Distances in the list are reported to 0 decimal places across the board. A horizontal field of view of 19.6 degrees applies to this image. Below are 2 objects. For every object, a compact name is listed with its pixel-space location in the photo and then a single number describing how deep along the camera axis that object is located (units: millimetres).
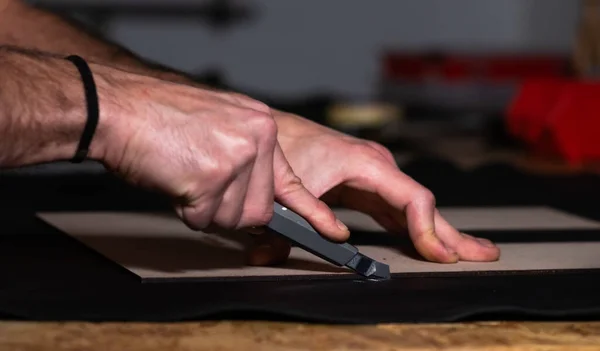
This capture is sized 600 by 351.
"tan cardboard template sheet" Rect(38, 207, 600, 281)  1065
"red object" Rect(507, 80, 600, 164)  1771
